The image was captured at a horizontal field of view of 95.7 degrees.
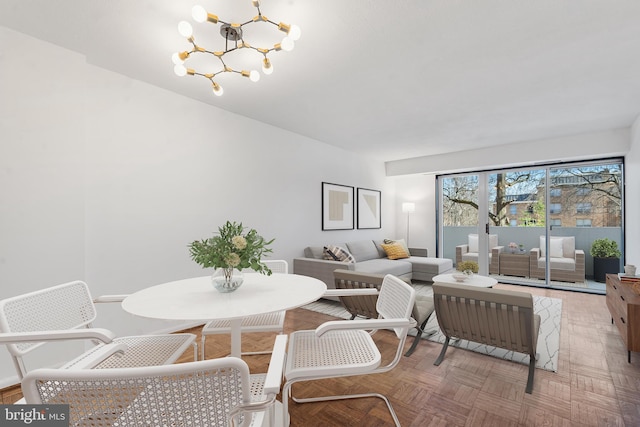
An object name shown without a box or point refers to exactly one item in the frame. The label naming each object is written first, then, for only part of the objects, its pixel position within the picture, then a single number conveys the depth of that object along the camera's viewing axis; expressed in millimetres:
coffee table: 3316
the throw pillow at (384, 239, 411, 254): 5691
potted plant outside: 4492
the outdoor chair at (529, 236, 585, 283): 4781
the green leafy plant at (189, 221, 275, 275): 1513
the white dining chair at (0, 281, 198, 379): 1189
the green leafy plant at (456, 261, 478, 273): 3570
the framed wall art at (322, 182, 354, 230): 4904
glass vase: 1591
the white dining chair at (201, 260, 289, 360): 1868
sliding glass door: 4578
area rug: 2391
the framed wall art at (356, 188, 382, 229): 5688
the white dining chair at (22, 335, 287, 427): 671
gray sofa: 3943
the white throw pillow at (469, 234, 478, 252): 5641
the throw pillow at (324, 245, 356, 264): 4184
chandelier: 1657
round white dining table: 1244
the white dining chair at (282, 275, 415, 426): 1305
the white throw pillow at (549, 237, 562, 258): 4887
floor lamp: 6324
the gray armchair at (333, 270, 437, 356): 2473
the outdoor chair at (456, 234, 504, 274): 5473
